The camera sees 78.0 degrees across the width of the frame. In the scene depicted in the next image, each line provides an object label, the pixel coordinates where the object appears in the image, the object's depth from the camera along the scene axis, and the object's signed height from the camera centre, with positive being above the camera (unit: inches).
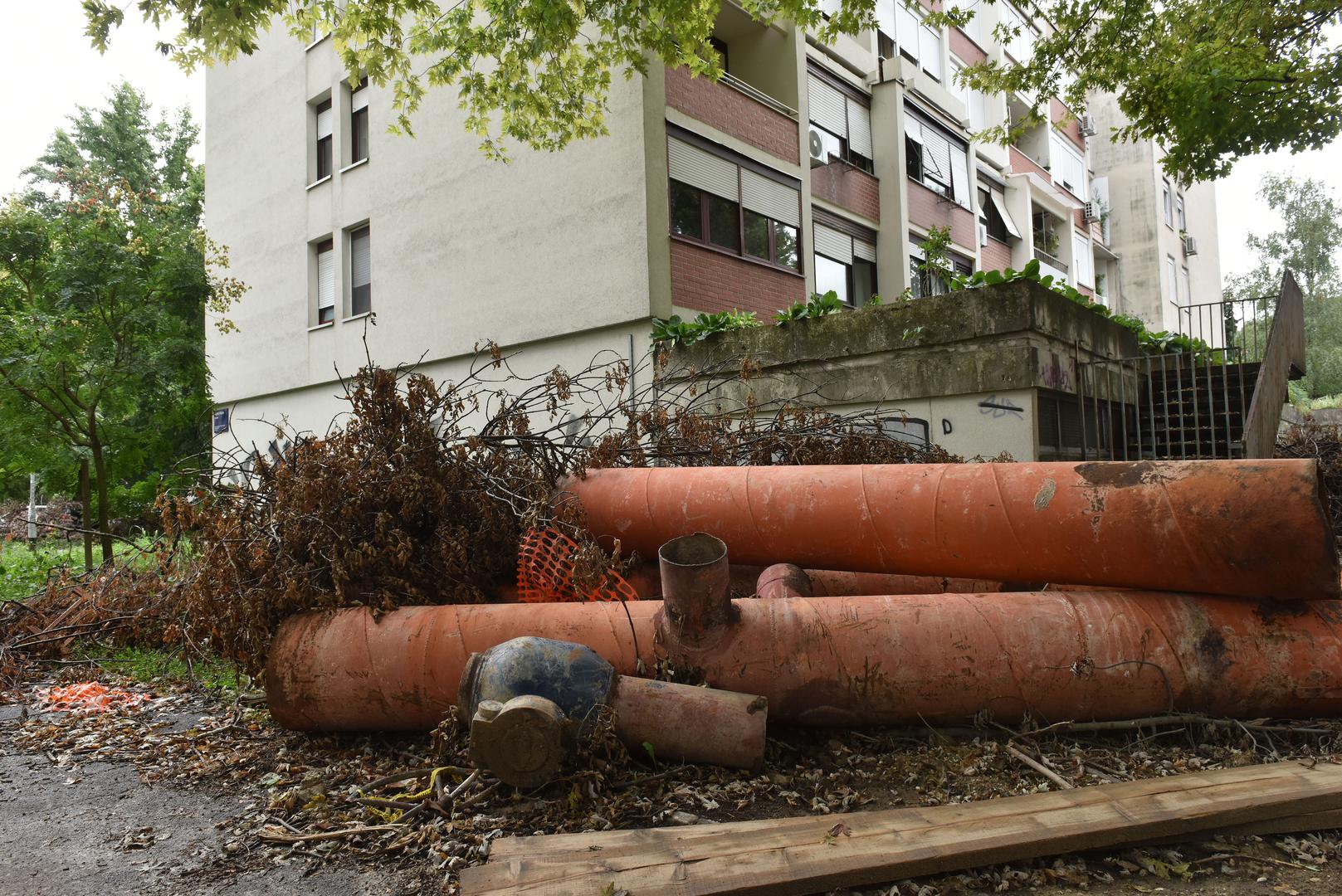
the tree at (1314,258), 1573.6 +389.2
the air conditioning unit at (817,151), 623.8 +242.8
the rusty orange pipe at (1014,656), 142.3 -32.9
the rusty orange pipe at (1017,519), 138.7 -10.3
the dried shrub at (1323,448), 352.5 +4.7
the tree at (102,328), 401.1 +80.0
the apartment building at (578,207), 486.3 +190.2
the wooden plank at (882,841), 99.2 -47.8
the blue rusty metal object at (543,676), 130.9 -31.9
